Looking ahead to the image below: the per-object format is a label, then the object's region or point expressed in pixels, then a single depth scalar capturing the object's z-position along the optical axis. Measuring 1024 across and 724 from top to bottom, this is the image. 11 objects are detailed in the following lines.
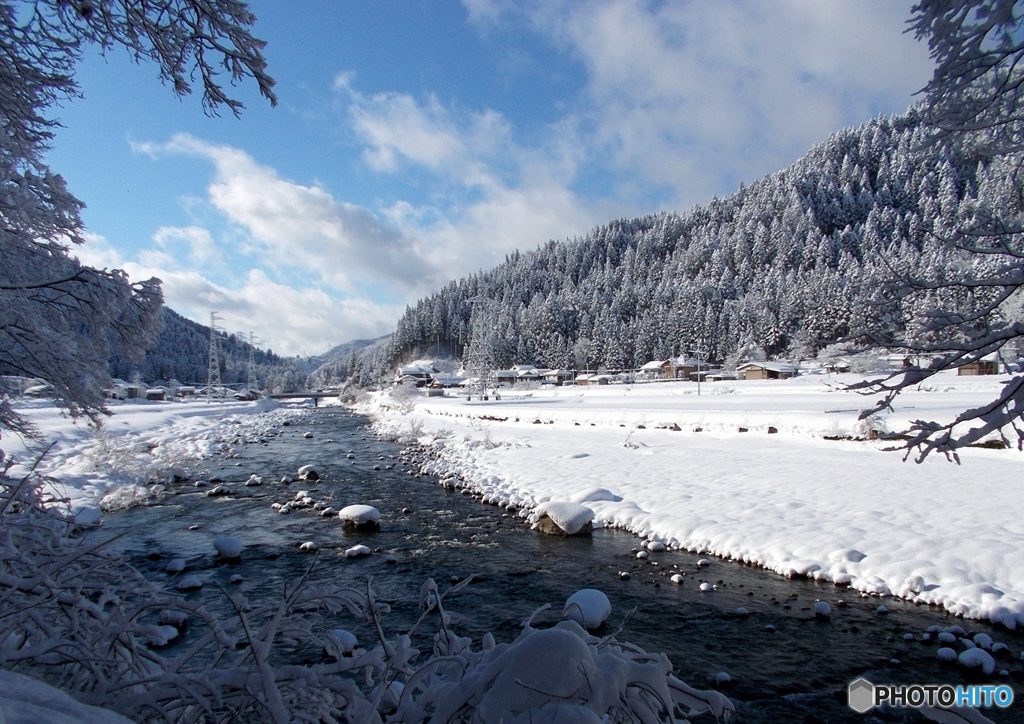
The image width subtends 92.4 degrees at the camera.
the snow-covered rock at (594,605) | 7.00
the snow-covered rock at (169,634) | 6.66
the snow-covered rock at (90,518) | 11.23
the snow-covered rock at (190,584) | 8.28
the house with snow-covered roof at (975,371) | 40.12
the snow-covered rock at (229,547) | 9.88
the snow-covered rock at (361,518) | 12.08
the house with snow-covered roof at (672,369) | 76.57
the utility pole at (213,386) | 65.22
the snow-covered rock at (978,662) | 6.00
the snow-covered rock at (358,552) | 10.26
